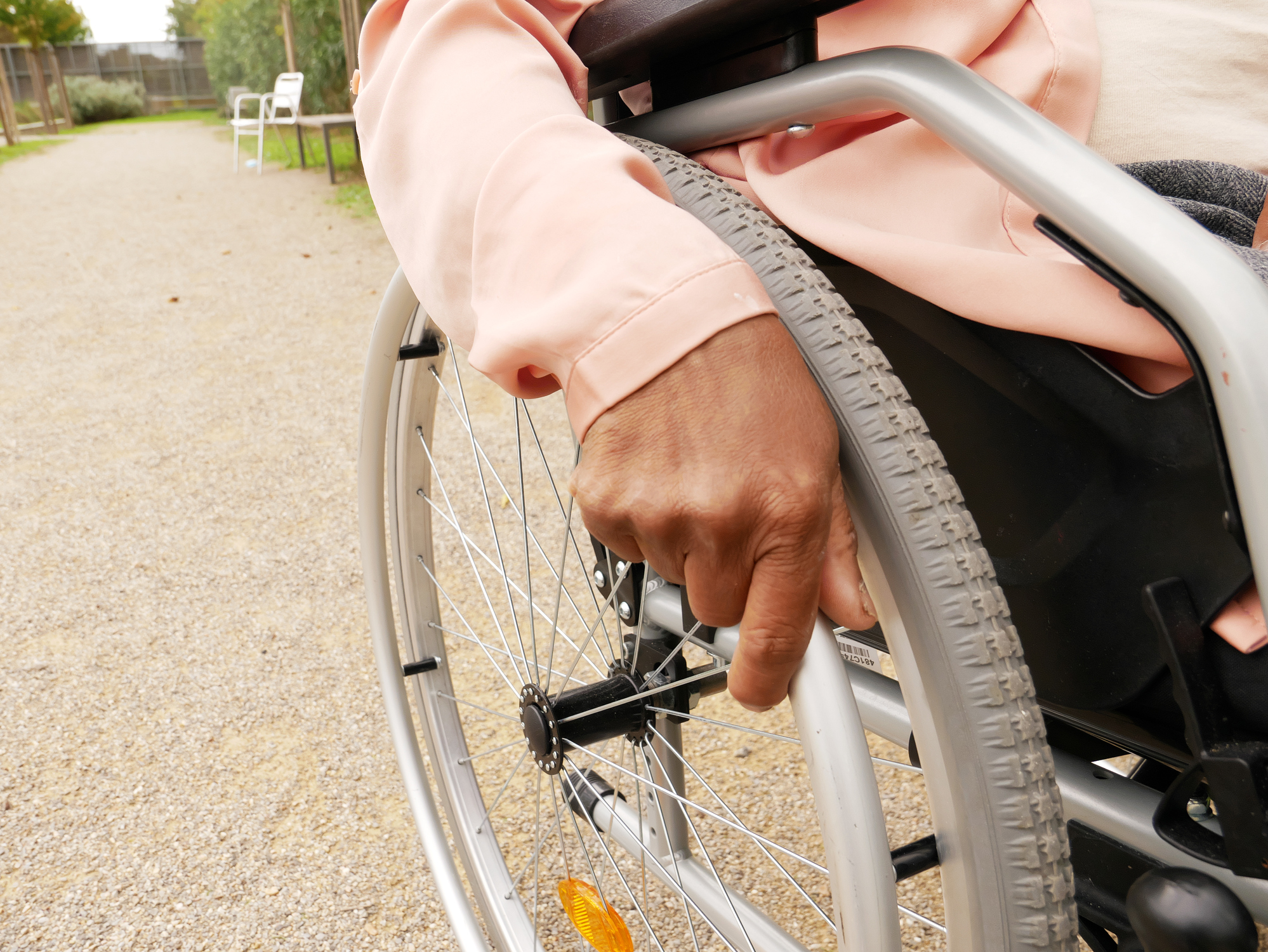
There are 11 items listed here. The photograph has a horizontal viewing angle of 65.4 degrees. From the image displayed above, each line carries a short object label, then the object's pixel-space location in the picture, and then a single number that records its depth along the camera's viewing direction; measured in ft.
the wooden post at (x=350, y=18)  24.20
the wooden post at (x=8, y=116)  45.80
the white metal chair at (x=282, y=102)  30.68
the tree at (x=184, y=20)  116.57
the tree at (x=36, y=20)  66.80
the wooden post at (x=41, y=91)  61.21
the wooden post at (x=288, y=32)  35.37
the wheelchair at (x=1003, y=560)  1.64
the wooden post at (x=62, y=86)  66.30
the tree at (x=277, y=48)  38.61
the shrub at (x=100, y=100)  81.82
